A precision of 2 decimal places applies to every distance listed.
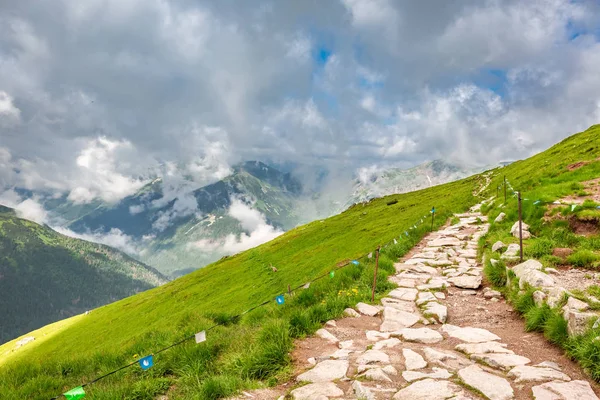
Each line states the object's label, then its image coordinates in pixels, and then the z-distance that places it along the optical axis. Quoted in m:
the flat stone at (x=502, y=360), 6.84
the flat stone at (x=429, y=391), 5.74
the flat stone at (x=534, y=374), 6.10
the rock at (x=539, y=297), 8.99
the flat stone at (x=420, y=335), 8.69
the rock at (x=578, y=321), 6.97
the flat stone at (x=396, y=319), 9.81
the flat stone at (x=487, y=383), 5.71
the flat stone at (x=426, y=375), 6.48
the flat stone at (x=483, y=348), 7.57
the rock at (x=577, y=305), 7.61
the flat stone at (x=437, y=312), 10.21
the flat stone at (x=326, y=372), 6.87
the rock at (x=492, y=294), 11.66
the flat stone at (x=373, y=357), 7.35
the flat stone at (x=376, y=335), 8.99
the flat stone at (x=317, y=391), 6.07
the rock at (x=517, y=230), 15.30
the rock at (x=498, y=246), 14.77
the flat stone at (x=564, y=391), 5.45
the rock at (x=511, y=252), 13.16
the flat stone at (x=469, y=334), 8.40
